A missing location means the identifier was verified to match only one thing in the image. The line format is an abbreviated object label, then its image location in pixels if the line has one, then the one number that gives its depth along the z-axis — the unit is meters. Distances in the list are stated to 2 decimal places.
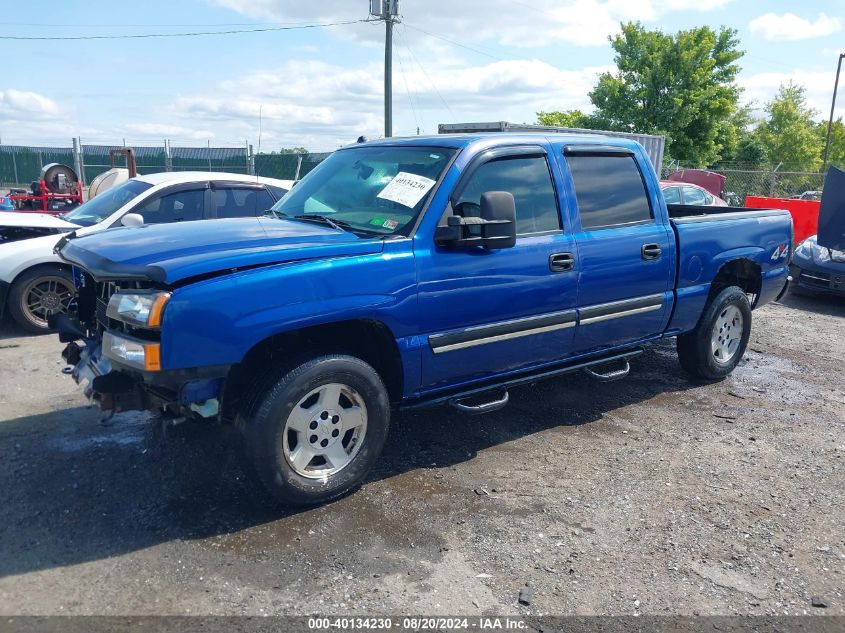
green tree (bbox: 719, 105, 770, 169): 42.19
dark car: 9.99
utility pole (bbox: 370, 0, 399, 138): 22.44
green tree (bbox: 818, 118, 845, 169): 50.50
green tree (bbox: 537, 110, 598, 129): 32.38
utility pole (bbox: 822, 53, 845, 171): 41.88
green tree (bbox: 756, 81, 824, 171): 45.56
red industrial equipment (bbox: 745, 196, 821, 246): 14.00
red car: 11.86
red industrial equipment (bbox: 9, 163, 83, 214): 12.58
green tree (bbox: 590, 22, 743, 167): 29.72
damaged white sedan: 6.86
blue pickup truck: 3.37
